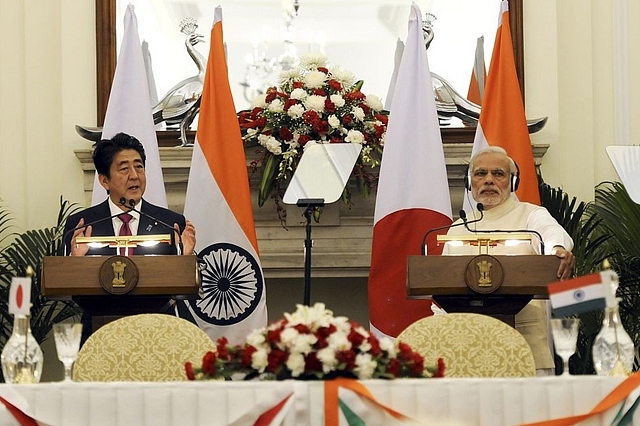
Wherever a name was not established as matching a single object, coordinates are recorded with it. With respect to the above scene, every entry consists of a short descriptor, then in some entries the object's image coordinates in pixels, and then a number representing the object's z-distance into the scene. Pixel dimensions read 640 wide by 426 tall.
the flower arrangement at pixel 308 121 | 9.87
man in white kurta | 7.97
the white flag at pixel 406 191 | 9.33
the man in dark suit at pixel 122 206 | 8.08
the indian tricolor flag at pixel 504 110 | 9.77
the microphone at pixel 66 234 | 7.72
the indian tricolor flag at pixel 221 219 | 9.29
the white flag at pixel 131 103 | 9.67
